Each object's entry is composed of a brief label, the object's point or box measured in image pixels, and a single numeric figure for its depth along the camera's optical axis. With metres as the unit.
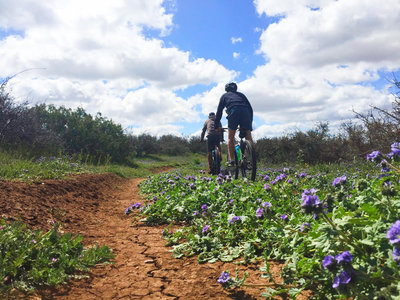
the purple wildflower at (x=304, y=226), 2.46
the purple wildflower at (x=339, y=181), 2.90
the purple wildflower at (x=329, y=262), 1.63
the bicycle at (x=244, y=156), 7.26
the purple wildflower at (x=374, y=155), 2.67
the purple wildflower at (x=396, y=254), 1.48
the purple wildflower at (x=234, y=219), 3.22
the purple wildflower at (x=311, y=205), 1.83
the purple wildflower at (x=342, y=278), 1.54
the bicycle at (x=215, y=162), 10.16
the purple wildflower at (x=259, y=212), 2.98
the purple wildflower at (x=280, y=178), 4.11
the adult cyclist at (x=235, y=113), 7.85
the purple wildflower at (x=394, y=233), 1.45
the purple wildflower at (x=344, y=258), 1.53
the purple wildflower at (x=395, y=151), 2.55
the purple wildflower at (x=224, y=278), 2.24
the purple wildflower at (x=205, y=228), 3.48
